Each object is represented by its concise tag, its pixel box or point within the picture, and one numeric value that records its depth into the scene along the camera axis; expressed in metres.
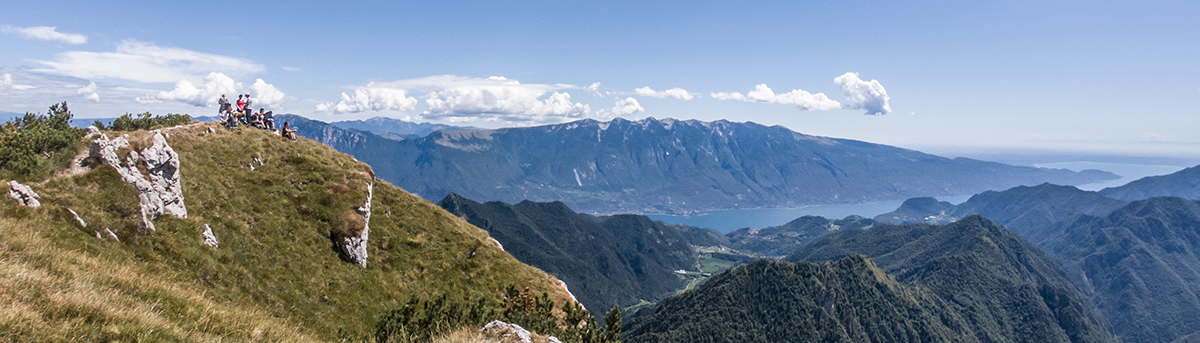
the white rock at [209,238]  23.71
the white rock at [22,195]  18.12
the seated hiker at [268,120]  41.69
